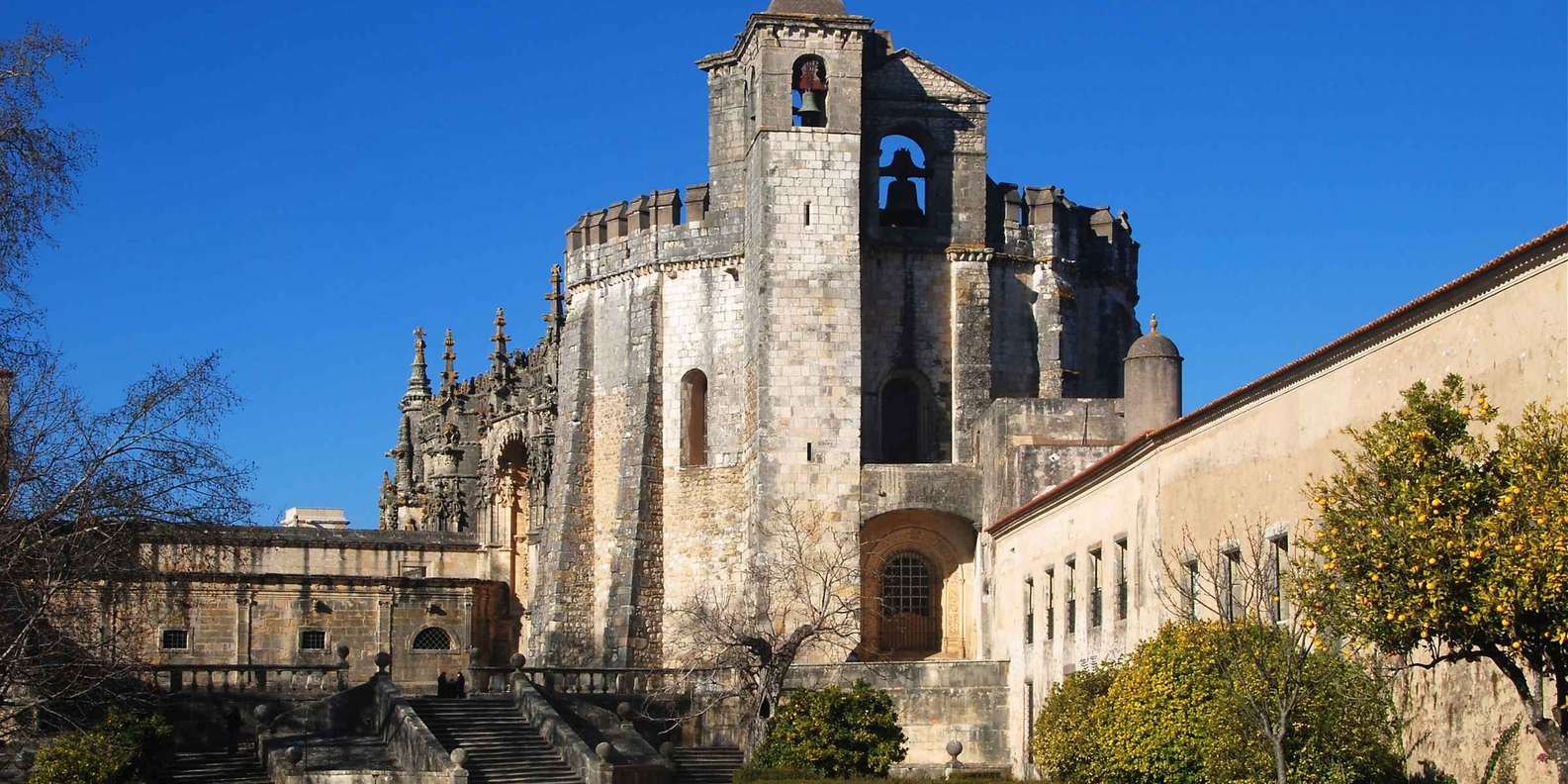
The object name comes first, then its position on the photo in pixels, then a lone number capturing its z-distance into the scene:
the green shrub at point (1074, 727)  30.19
